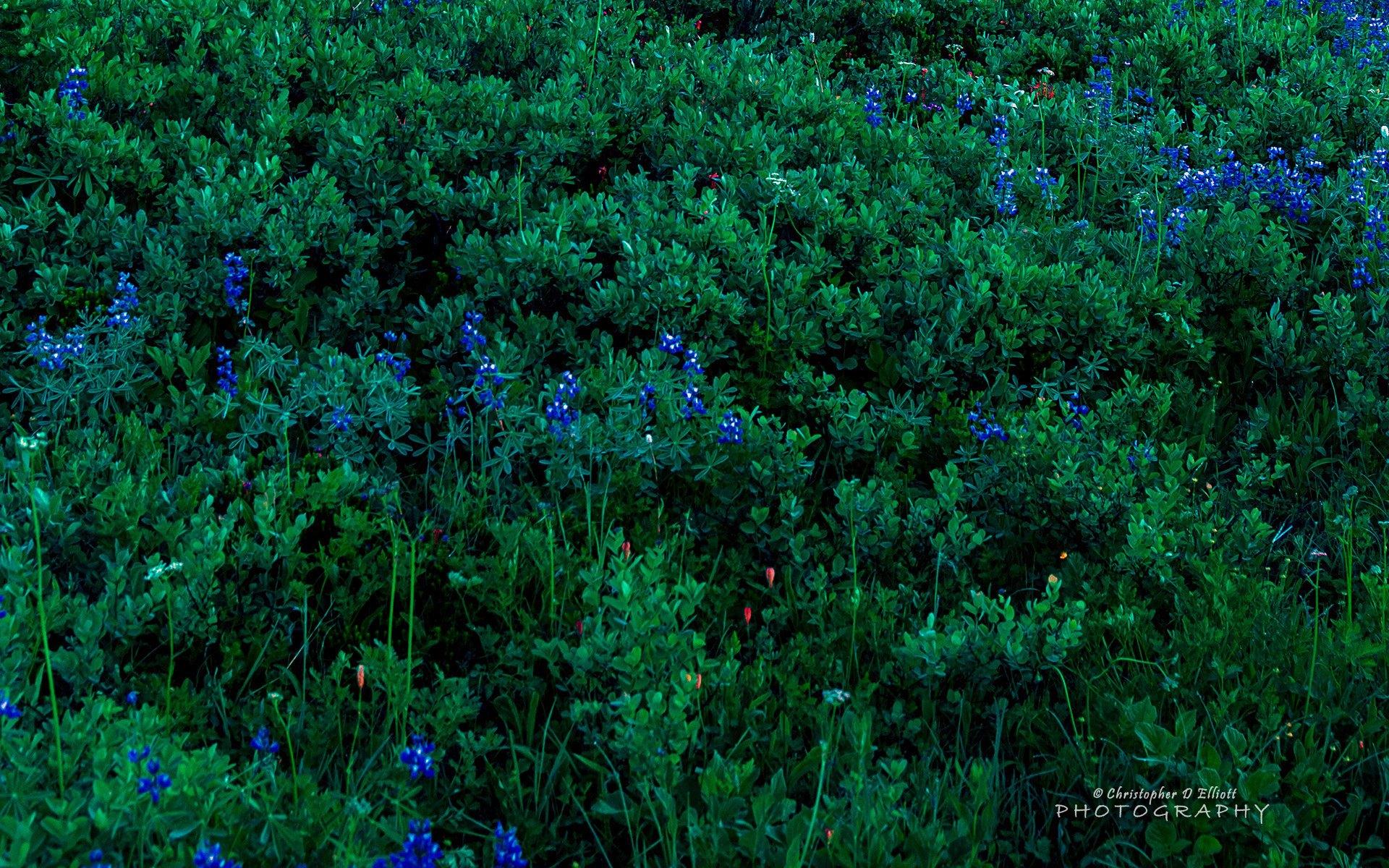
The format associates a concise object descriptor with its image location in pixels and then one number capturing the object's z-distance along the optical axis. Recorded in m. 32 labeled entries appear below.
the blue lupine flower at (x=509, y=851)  2.52
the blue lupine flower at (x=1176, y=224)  5.43
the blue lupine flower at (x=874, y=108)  6.19
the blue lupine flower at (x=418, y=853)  2.43
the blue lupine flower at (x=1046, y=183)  5.65
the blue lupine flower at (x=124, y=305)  4.30
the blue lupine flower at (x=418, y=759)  2.82
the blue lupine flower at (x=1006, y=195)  5.42
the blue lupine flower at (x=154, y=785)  2.46
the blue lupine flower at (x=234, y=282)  4.49
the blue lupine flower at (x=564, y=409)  3.93
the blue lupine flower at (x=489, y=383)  4.04
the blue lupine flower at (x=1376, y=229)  5.32
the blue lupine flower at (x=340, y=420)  3.97
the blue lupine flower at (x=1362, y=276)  5.09
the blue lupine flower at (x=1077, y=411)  4.38
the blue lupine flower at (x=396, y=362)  4.20
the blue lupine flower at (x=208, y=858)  2.38
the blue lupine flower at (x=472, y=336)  4.28
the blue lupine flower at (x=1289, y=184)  5.69
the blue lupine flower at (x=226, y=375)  4.09
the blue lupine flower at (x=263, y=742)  2.83
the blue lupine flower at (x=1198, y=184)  5.77
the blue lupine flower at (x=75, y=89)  5.02
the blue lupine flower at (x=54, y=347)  4.11
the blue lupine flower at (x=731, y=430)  4.01
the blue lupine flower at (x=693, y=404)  4.08
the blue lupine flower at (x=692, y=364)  4.21
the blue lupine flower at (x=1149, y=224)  5.45
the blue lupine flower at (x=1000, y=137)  5.91
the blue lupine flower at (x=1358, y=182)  5.60
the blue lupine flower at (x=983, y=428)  4.20
